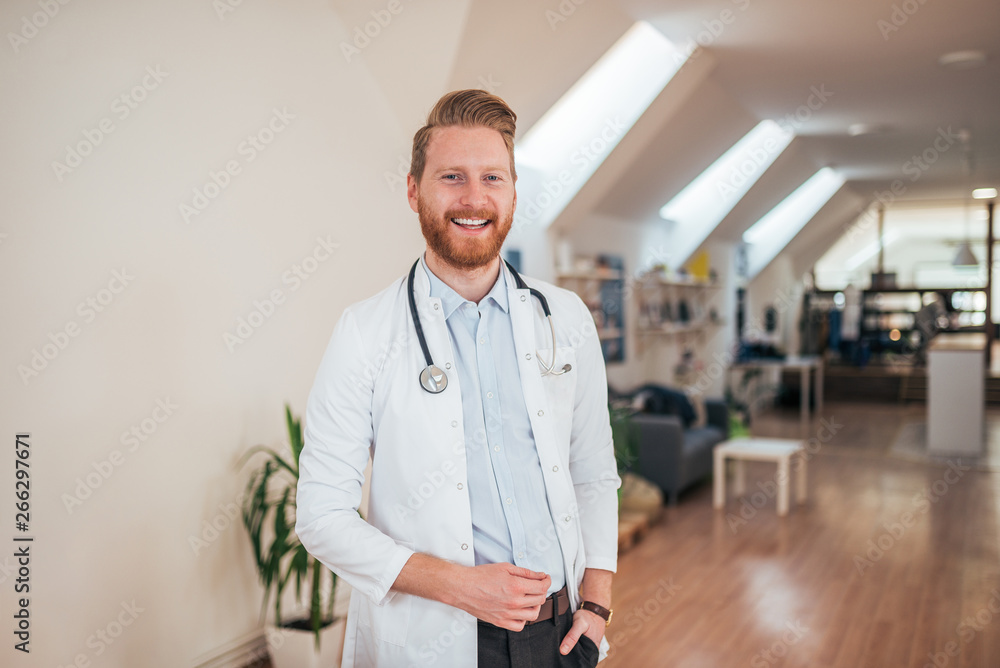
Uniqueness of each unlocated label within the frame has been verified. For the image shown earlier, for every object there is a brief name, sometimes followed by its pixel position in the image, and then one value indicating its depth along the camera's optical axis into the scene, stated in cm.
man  129
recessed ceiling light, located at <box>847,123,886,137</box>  731
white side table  563
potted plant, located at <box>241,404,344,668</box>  287
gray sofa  582
